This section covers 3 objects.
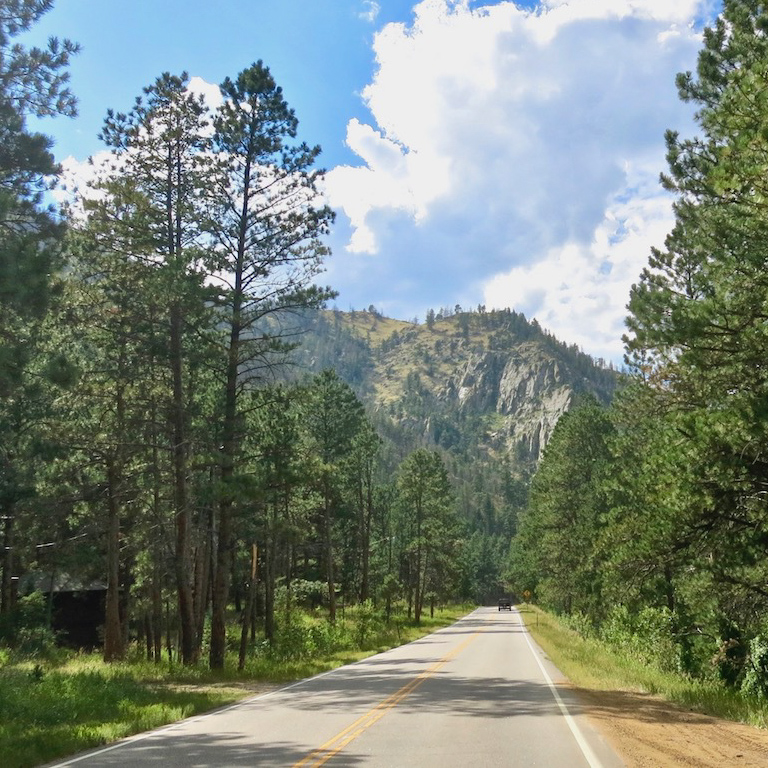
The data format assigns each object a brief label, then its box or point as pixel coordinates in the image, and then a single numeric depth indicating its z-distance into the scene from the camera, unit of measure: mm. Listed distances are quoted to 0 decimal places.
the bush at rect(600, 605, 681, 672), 20219
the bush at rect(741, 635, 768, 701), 13320
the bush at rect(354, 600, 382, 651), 31153
